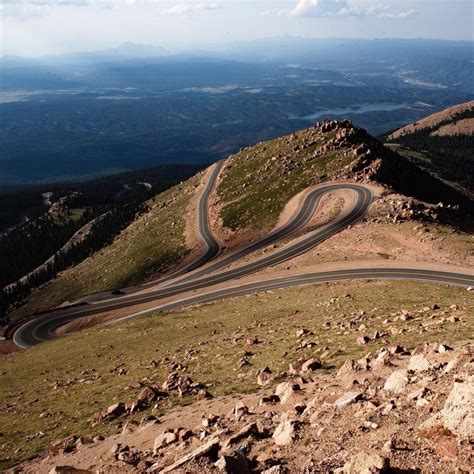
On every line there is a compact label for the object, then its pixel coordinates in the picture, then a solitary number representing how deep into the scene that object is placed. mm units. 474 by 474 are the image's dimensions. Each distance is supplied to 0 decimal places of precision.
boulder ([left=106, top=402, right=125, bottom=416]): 30891
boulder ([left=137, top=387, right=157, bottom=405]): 31359
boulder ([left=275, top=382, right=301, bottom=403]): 24594
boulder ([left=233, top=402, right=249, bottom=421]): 23125
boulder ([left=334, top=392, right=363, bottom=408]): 20781
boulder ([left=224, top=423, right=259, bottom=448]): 19505
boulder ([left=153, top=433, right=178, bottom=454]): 22117
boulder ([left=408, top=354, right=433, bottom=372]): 22031
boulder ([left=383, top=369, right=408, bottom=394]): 20797
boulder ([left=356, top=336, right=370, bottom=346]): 33031
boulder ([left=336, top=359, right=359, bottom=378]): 25519
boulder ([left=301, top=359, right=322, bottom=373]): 29297
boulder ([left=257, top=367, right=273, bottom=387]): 29622
